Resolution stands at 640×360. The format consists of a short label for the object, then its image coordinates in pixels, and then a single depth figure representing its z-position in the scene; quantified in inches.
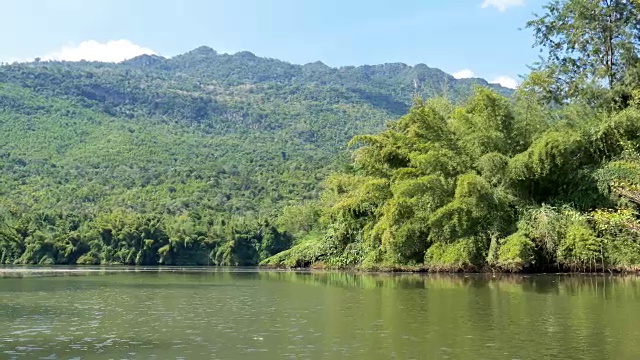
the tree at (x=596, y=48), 1502.2
